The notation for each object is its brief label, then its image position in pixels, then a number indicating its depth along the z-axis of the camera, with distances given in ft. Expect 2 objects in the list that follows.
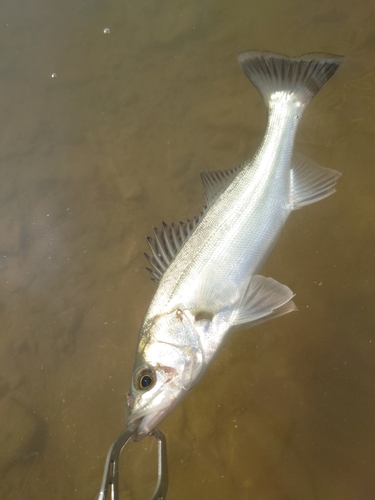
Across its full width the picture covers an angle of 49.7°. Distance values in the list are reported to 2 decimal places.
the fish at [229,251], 1.13
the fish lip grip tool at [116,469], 0.93
